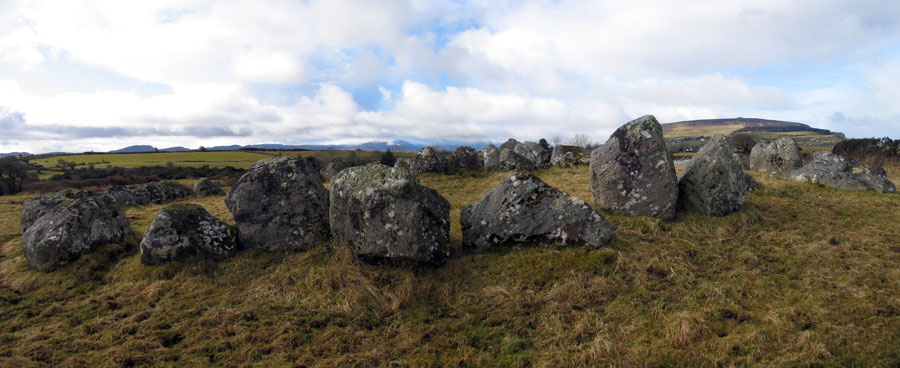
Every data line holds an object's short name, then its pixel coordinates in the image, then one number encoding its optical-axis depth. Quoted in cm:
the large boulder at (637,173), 942
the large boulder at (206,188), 2106
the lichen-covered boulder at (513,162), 2367
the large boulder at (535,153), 2591
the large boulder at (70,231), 738
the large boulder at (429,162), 2203
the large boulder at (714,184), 948
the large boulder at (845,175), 1277
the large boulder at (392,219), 679
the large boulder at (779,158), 1750
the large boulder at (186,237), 726
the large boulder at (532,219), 758
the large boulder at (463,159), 2316
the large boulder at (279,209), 805
